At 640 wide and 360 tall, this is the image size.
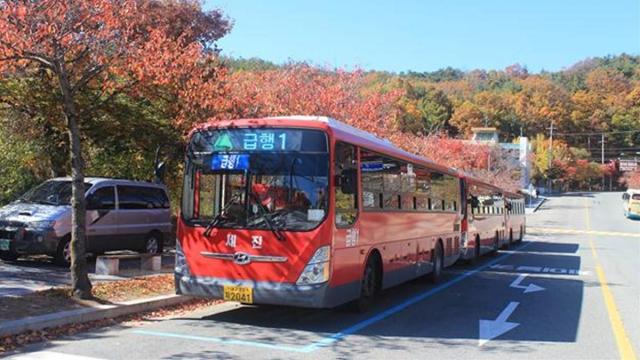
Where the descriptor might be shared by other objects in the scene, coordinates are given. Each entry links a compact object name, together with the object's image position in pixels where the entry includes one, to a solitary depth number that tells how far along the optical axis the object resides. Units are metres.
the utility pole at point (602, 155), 129.51
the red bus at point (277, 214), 9.16
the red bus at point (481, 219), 21.00
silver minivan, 13.96
